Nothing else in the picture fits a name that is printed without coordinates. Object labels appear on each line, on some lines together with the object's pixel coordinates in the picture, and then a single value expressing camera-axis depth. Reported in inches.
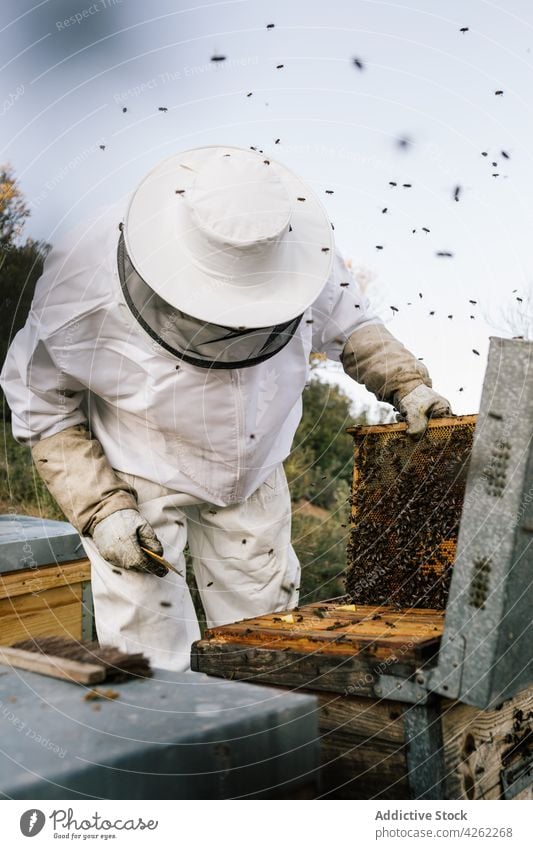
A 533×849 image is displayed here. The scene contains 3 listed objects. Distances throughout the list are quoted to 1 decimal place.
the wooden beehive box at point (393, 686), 90.7
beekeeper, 123.0
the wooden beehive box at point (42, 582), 152.3
